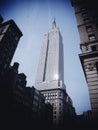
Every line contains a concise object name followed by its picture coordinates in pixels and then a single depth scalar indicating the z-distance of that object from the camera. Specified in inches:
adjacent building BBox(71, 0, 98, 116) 617.8
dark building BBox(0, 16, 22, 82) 1697.8
